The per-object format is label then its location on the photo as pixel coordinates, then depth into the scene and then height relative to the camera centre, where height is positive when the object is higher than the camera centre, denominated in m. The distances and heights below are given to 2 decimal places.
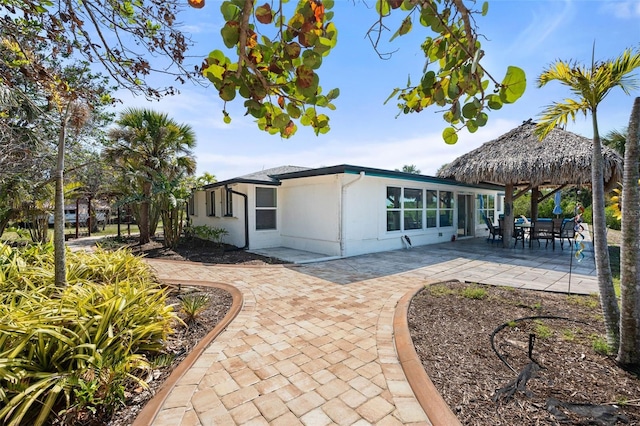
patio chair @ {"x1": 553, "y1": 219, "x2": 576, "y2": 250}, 10.19 -0.80
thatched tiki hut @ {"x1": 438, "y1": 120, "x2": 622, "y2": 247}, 8.48 +1.45
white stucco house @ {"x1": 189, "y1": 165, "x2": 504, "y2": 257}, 8.99 -0.02
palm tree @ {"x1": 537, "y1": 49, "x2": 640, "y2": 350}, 2.81 +1.15
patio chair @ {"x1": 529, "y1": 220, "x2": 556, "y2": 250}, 10.32 -0.88
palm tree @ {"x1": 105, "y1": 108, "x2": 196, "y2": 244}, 10.47 +2.50
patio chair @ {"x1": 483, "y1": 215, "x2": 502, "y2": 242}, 11.52 -0.94
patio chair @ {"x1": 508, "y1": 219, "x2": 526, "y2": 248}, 11.26 -1.07
